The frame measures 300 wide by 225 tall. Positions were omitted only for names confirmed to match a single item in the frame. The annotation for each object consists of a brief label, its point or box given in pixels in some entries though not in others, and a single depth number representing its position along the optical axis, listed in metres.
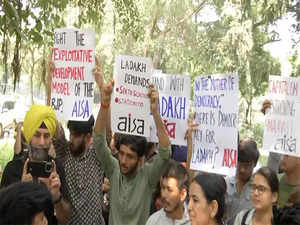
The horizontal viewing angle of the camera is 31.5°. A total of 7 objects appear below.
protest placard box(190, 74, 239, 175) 4.28
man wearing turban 3.59
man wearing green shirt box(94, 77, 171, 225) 3.85
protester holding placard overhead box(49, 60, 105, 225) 3.98
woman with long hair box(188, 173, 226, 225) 3.25
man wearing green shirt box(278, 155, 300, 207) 4.04
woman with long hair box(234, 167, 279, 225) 3.58
